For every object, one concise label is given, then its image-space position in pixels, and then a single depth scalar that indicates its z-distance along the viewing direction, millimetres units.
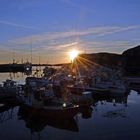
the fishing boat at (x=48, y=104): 16921
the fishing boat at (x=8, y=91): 24246
